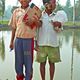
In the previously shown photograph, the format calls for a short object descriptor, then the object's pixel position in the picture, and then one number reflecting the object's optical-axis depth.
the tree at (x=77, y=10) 52.09
